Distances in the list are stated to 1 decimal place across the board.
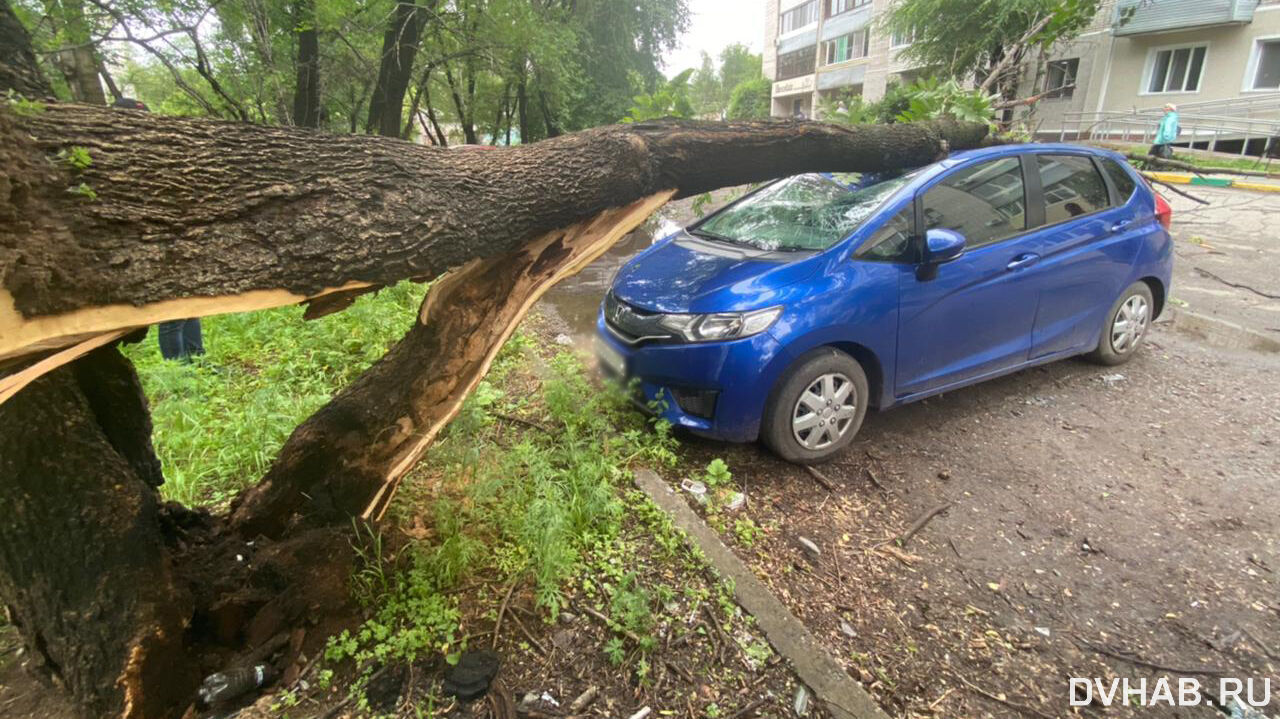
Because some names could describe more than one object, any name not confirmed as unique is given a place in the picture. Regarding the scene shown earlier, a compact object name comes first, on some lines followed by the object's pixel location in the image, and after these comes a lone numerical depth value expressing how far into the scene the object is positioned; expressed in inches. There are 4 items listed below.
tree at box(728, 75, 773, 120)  1741.5
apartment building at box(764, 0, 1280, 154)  677.9
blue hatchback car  128.9
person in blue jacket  566.9
